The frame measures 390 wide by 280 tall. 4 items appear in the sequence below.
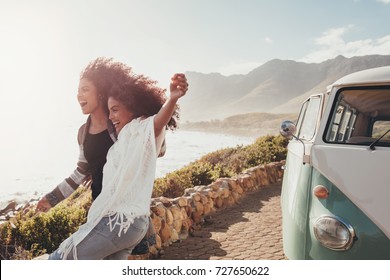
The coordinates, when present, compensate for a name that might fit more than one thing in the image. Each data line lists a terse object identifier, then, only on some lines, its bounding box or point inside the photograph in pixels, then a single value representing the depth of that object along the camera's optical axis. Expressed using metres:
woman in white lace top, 1.73
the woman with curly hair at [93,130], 2.22
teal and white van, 1.97
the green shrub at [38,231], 3.25
